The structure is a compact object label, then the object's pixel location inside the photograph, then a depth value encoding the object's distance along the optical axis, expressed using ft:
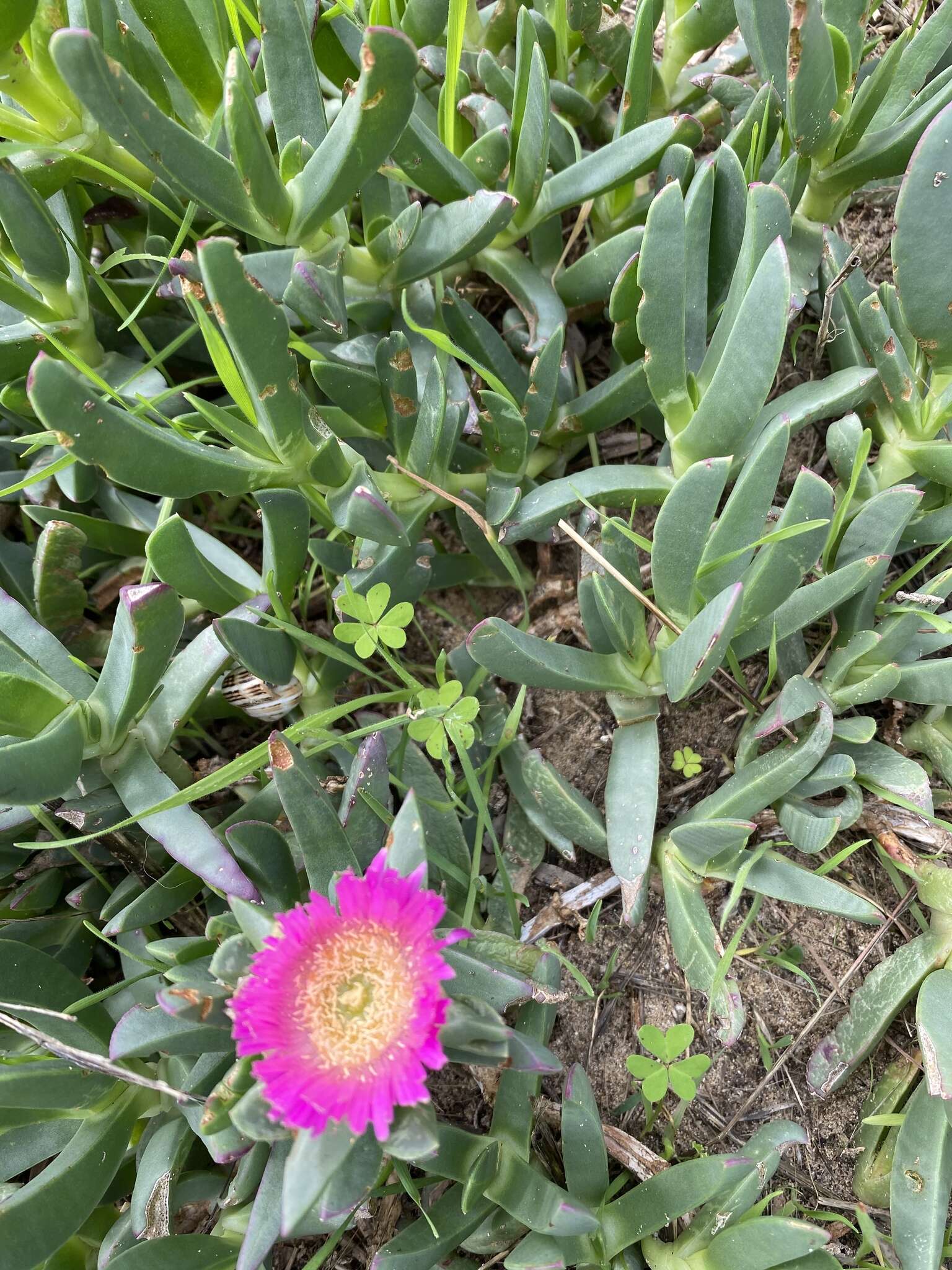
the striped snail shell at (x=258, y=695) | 0.87
